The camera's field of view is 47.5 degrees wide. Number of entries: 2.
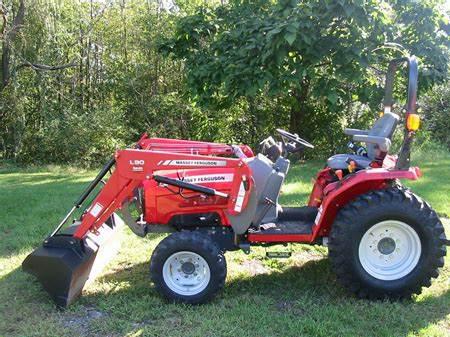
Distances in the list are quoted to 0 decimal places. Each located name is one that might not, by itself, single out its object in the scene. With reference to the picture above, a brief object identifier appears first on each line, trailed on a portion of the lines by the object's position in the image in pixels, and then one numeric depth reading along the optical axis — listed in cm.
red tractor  379
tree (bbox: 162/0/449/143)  682
